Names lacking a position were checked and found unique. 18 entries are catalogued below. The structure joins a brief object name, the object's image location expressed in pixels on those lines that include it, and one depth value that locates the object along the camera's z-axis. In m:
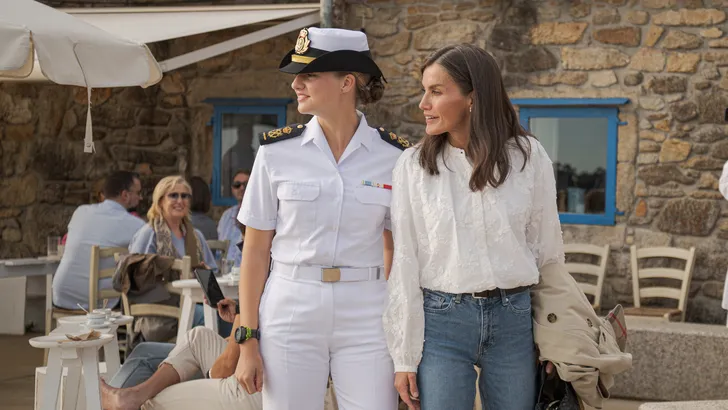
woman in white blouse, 2.35
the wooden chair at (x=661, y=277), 7.46
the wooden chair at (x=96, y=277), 5.82
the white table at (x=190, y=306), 5.36
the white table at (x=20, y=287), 6.72
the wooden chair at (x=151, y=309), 5.64
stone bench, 5.76
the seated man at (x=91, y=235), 6.32
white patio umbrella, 4.23
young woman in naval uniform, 2.46
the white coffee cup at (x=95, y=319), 4.27
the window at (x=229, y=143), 8.99
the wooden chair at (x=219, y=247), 7.10
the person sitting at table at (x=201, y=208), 7.57
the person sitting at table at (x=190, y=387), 3.49
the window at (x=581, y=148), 7.84
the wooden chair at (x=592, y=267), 7.67
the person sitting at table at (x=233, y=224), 7.04
